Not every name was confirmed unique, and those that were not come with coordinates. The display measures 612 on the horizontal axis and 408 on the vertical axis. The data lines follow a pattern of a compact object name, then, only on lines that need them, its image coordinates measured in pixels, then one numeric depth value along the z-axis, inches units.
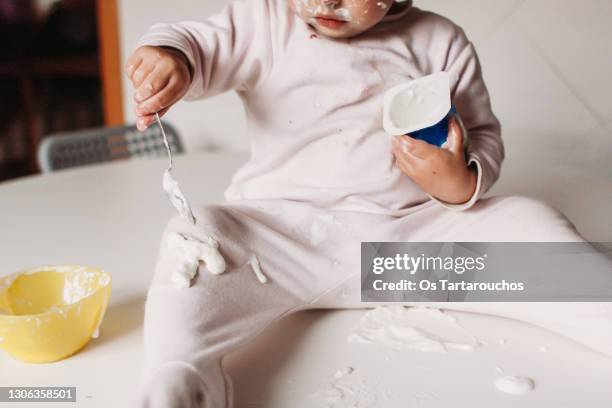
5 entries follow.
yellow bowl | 21.1
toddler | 23.8
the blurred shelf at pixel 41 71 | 75.7
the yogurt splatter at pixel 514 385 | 20.3
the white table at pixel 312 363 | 20.1
